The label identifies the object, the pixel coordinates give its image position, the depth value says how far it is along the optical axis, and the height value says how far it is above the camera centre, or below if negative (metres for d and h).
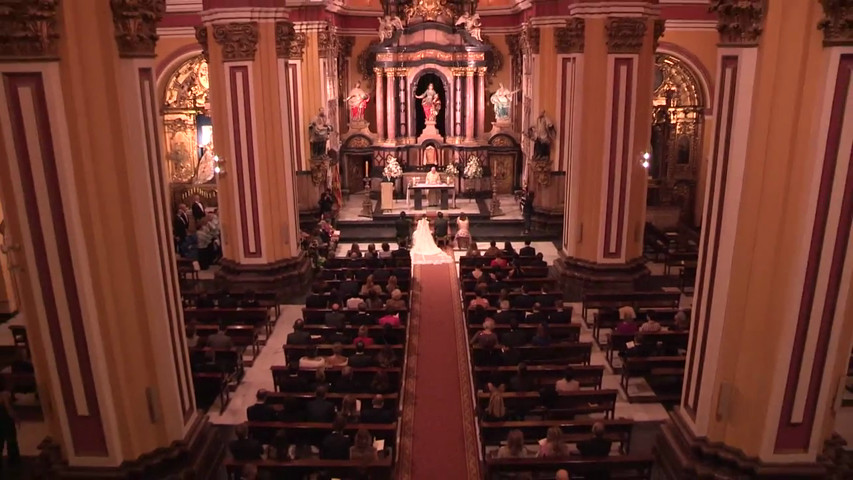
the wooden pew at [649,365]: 10.48 -3.72
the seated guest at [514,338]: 10.84 -3.40
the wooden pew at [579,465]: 7.49 -3.76
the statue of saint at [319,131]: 21.28 -0.28
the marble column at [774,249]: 6.18 -1.24
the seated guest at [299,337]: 11.07 -3.45
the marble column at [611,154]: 13.66 -0.68
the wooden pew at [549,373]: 9.90 -3.63
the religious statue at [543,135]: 20.64 -0.42
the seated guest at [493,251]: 16.31 -3.06
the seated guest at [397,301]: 12.57 -3.31
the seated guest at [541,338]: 10.80 -3.39
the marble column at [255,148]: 14.00 -0.54
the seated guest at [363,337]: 10.98 -3.46
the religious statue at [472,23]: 25.48 +3.62
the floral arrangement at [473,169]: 25.38 -1.76
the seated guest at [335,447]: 7.79 -3.66
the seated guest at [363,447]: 7.74 -3.65
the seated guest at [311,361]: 10.28 -3.57
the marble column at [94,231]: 6.09 -1.03
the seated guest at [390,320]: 11.82 -3.40
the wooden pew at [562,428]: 8.43 -3.80
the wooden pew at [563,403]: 9.09 -3.73
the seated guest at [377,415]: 8.56 -3.63
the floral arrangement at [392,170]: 25.08 -1.75
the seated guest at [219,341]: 11.09 -3.50
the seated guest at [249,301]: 13.28 -3.45
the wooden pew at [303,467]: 7.53 -3.76
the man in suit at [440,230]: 19.28 -3.02
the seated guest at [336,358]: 10.32 -3.53
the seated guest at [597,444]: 7.67 -3.60
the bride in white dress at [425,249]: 18.28 -3.43
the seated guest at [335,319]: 11.74 -3.36
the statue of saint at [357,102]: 26.06 +0.75
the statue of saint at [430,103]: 26.44 +0.71
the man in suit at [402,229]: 19.02 -2.95
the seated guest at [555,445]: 7.69 -3.60
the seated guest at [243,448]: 7.77 -3.65
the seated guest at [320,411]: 8.61 -3.59
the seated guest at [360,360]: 10.12 -3.50
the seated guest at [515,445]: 7.80 -3.66
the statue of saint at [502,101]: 26.31 +0.76
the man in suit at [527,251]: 16.38 -3.10
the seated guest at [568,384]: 9.38 -3.57
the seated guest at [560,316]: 12.05 -3.40
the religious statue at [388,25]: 25.45 +3.55
